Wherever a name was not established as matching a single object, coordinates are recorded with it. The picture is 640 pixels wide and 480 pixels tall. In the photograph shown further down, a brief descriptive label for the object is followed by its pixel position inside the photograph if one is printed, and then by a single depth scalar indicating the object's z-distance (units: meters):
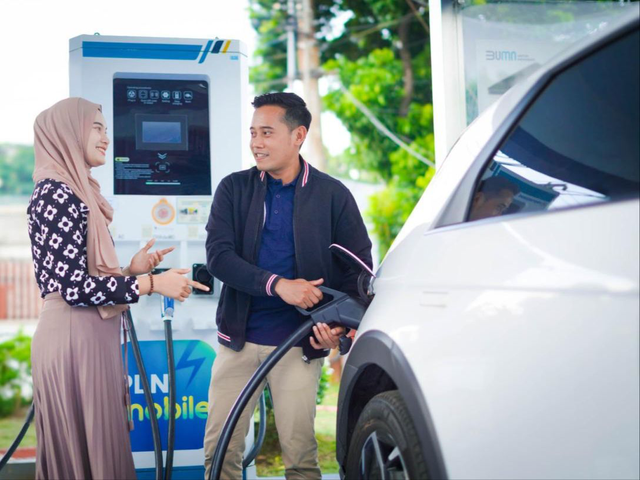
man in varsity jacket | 3.62
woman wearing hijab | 3.19
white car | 1.66
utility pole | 17.52
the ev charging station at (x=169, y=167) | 4.63
